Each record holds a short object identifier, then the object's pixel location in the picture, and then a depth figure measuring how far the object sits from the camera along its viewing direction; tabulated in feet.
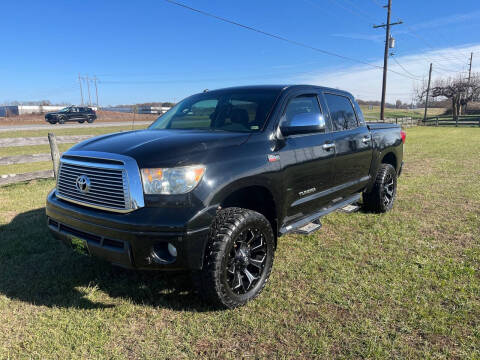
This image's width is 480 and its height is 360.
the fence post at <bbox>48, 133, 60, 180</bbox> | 24.03
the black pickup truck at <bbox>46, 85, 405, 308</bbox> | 8.00
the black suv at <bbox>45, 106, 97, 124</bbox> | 108.37
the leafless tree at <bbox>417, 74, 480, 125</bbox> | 157.07
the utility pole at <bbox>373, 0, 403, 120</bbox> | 84.28
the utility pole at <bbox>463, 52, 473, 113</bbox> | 173.13
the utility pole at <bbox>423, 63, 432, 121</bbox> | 146.72
